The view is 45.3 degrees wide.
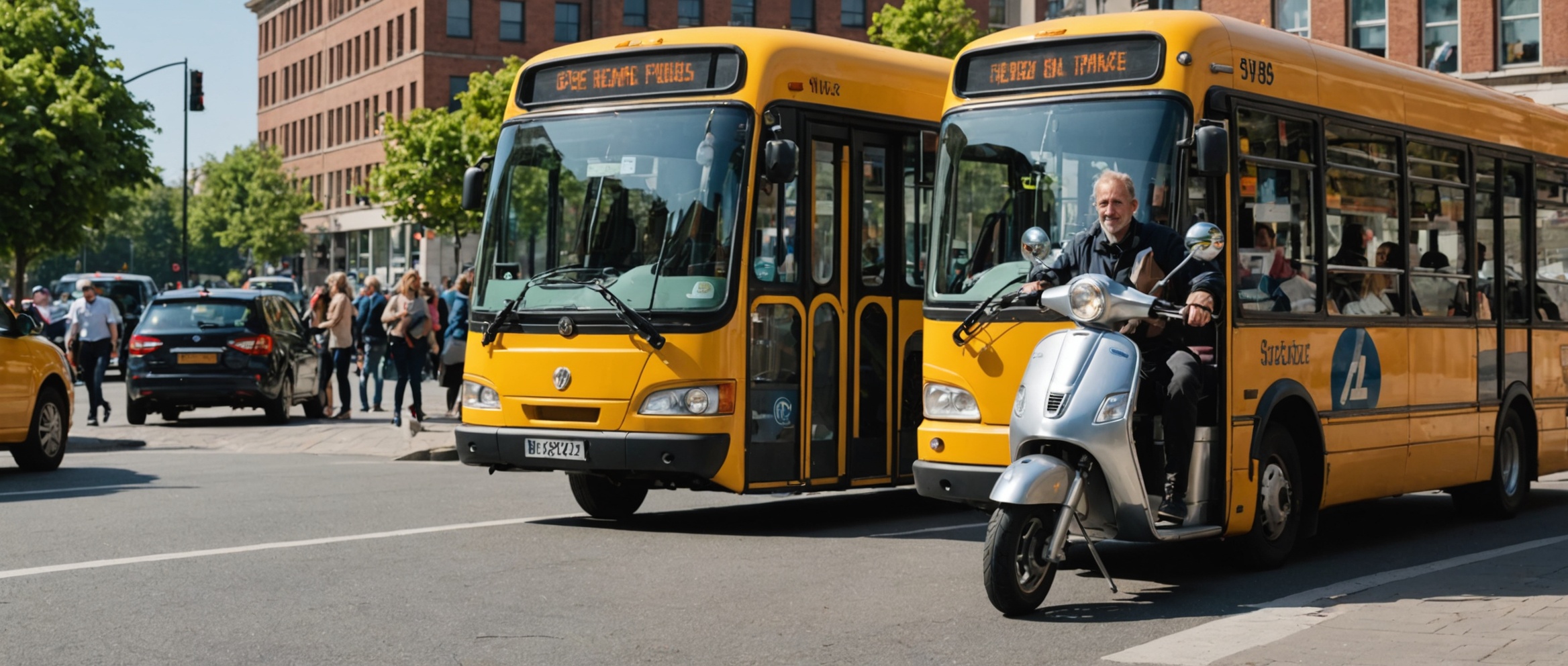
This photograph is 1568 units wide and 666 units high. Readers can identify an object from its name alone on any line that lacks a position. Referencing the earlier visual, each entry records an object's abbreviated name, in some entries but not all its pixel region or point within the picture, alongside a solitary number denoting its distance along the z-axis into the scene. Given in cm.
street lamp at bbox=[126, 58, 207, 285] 6588
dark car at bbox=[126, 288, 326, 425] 2216
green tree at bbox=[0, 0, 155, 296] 4081
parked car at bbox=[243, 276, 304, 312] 5512
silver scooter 779
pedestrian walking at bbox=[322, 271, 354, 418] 2377
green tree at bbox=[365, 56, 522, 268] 6259
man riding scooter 855
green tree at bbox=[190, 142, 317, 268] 9506
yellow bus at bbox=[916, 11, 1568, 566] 919
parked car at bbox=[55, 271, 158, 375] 3714
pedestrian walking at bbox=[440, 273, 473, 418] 2091
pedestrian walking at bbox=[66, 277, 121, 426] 2236
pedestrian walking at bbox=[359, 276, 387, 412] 2288
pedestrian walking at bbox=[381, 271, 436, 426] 2084
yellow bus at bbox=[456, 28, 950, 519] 1096
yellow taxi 1527
